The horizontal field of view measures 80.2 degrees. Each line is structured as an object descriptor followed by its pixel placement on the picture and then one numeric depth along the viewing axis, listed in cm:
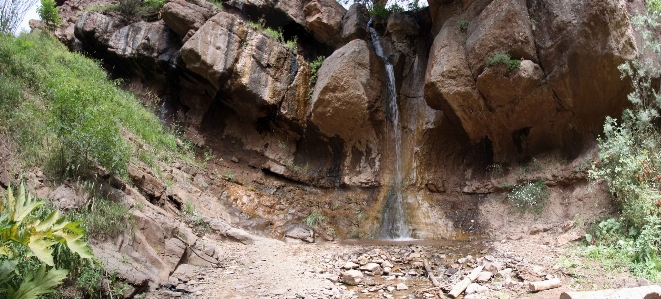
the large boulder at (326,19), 1531
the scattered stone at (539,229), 906
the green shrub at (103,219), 501
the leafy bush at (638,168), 618
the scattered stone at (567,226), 840
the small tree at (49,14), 1412
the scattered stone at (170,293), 486
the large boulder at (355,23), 1461
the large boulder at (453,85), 1084
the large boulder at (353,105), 1224
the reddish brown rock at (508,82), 979
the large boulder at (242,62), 1251
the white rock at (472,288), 542
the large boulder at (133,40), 1410
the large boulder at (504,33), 981
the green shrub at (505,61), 986
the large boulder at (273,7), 1566
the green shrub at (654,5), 796
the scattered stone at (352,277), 623
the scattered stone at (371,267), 688
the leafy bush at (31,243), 321
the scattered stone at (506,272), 589
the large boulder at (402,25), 1389
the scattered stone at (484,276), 580
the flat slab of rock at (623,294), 402
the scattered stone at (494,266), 610
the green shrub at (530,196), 1008
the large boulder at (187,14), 1321
